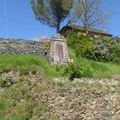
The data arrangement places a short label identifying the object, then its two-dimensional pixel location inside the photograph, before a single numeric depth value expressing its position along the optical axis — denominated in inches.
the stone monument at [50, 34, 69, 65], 321.6
